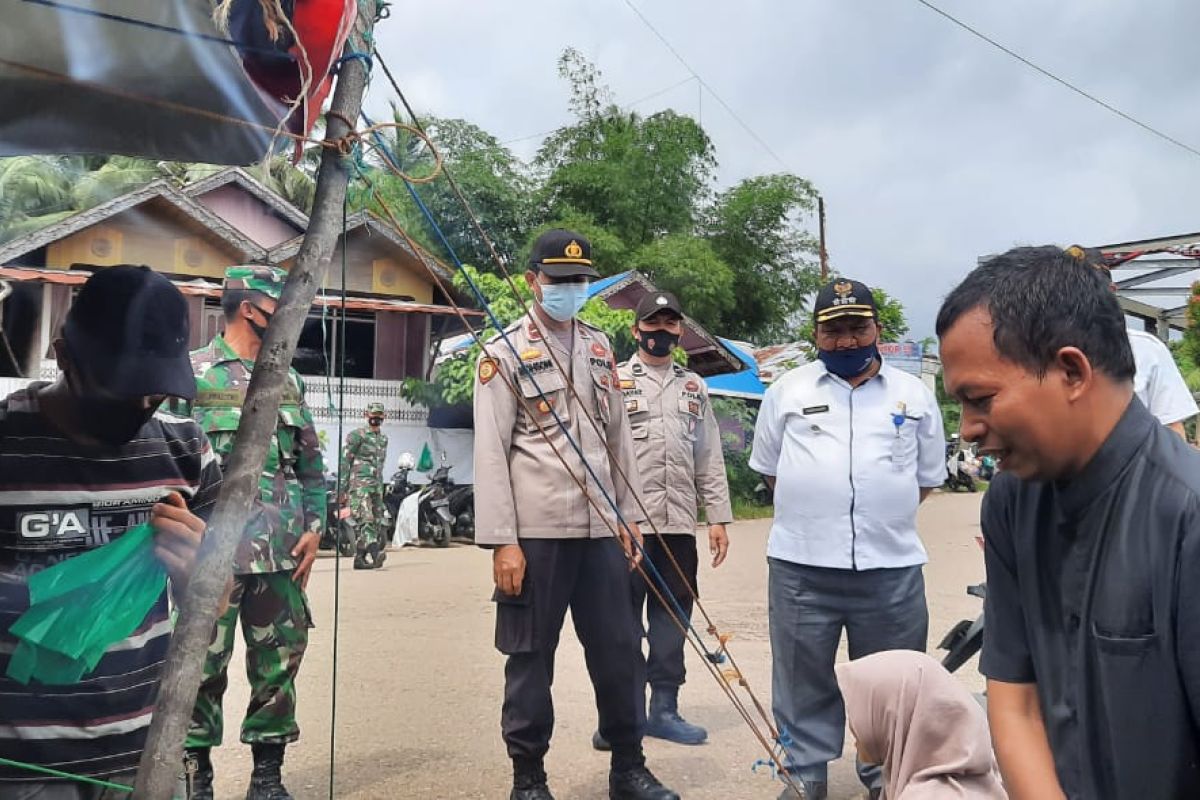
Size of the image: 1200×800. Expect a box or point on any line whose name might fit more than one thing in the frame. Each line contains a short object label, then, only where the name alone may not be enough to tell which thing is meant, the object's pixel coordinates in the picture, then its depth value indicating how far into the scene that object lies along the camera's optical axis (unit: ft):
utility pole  87.71
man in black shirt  4.42
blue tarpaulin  62.33
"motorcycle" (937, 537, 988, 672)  13.56
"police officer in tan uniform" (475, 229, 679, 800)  11.19
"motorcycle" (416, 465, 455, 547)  44.88
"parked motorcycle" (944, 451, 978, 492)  86.43
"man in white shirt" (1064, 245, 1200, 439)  11.86
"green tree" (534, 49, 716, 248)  78.02
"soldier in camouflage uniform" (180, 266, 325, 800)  11.03
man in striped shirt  6.28
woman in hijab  7.77
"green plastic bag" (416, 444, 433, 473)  47.34
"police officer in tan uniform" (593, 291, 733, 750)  15.43
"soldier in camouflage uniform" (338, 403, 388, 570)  33.32
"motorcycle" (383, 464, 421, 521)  46.55
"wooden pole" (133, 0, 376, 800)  5.56
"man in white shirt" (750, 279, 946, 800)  12.04
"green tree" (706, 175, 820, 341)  81.66
